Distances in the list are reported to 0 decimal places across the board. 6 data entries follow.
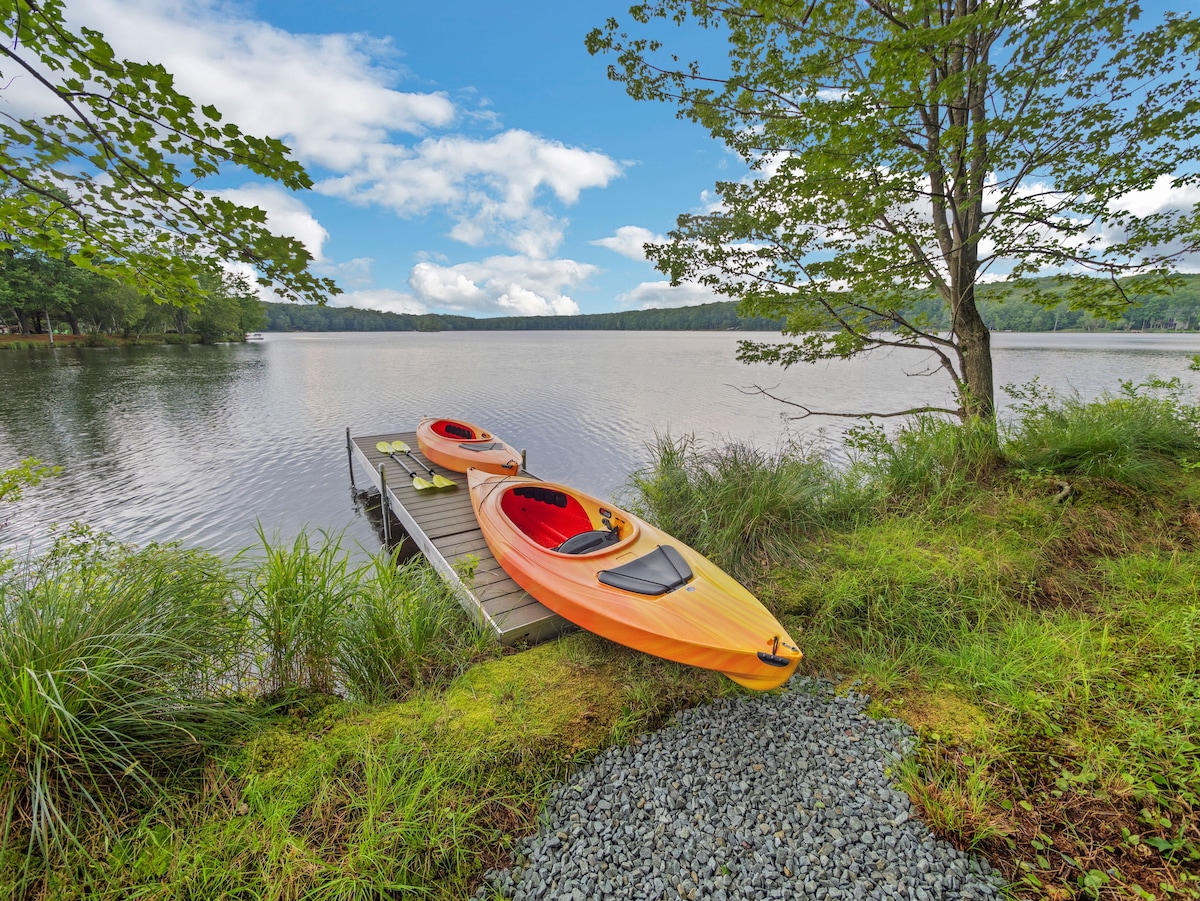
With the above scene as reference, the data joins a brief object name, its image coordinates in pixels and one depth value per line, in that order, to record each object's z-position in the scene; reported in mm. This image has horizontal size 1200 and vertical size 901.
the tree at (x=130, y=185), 2027
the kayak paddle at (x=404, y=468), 7422
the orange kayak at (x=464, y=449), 7812
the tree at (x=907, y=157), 3672
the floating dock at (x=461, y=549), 3930
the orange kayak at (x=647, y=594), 2814
